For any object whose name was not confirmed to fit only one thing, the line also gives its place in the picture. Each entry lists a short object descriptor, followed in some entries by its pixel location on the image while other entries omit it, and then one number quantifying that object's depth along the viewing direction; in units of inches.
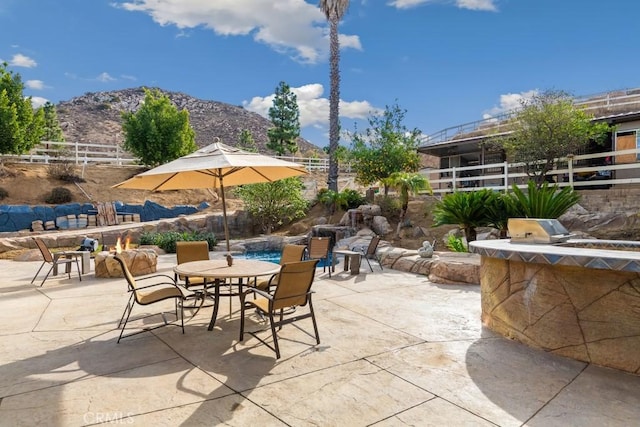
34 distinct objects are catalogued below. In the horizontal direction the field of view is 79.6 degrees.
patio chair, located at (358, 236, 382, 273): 337.6
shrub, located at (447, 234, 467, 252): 375.5
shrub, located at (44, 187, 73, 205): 685.3
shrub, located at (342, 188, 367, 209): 700.7
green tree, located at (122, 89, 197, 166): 831.7
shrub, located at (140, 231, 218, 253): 464.3
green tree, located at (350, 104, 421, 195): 665.0
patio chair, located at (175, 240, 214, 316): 213.0
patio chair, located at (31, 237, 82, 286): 274.5
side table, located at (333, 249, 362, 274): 307.1
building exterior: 543.5
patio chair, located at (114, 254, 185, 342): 156.4
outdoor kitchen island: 120.1
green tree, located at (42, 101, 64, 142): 1169.4
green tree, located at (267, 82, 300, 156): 1357.0
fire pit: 290.2
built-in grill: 181.3
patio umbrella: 173.0
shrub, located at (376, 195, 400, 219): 618.5
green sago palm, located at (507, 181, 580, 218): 296.4
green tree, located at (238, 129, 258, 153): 1525.1
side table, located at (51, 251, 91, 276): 292.7
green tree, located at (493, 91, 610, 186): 480.4
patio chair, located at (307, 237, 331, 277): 303.7
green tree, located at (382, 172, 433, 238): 509.4
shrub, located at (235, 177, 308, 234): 663.8
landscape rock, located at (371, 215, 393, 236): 569.4
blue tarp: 600.4
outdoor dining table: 159.6
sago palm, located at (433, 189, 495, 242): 336.2
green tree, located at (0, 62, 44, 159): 653.9
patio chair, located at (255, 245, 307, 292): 202.5
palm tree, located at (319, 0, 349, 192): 766.5
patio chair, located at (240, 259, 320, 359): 139.9
